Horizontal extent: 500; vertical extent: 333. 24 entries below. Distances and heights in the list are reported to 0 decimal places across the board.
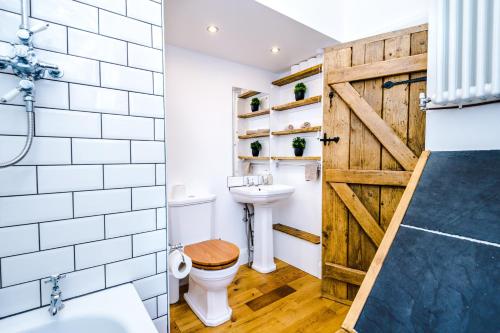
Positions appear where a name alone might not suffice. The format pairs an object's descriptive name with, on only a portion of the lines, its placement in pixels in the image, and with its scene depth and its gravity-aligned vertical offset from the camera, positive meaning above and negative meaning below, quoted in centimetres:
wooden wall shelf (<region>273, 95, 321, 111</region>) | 243 +61
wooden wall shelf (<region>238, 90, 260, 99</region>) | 267 +75
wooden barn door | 164 +13
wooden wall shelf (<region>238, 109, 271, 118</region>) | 270 +53
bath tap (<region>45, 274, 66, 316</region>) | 83 -48
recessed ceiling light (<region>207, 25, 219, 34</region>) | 186 +103
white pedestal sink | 240 -67
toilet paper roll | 136 -60
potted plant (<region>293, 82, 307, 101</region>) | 255 +74
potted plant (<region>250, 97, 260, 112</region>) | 276 +65
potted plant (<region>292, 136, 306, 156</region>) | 255 +16
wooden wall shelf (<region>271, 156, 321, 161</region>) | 240 +2
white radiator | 103 +49
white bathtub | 78 -53
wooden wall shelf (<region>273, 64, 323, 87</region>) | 239 +91
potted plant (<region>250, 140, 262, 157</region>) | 279 +15
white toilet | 168 -69
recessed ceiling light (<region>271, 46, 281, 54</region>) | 221 +103
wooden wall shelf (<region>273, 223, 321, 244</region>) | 238 -77
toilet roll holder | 139 -52
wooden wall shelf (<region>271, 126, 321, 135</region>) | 242 +32
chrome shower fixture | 77 +31
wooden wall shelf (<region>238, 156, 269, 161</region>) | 272 +3
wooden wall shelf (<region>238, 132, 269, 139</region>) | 270 +28
